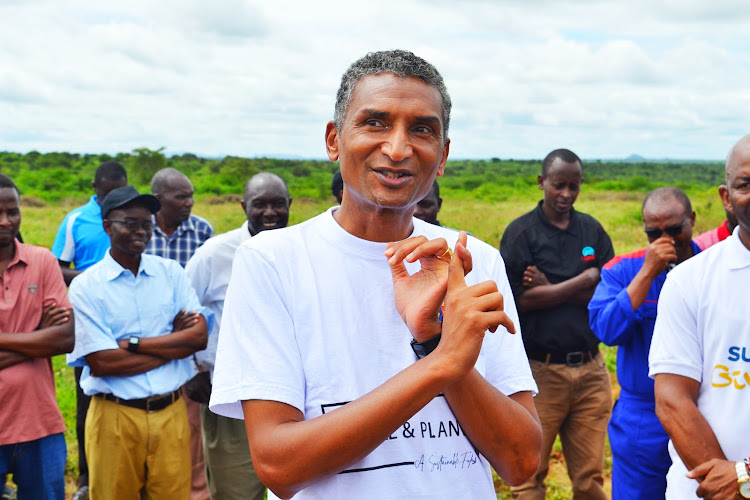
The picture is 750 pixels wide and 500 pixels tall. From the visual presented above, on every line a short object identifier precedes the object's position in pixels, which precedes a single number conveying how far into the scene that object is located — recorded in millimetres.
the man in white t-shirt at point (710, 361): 2453
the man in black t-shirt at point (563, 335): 4453
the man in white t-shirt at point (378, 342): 1454
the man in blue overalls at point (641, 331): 3455
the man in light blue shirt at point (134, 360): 3828
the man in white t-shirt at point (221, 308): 4078
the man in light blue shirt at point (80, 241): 5496
